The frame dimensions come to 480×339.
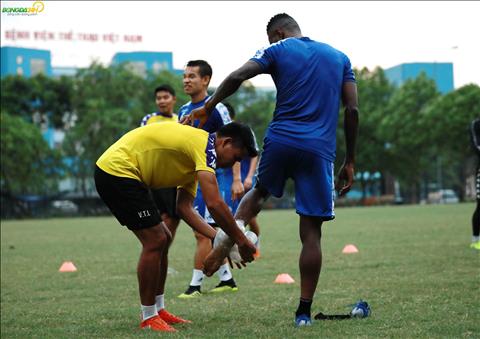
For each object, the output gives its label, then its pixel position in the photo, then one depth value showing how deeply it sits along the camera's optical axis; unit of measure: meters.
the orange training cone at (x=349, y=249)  13.88
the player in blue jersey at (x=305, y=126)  6.08
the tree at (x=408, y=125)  68.43
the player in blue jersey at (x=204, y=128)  8.34
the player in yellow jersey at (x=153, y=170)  6.05
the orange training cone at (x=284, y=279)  9.48
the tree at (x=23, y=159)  57.00
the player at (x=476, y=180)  12.98
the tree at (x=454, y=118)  62.72
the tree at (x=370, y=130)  74.38
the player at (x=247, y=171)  10.67
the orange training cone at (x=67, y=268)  12.20
